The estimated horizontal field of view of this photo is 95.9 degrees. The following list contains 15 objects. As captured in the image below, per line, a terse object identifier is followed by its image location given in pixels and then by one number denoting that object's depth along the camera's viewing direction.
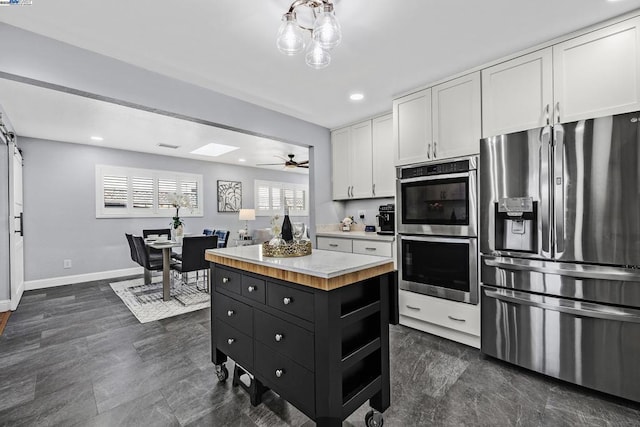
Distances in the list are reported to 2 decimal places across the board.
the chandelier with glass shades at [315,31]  1.57
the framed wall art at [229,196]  7.32
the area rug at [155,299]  3.60
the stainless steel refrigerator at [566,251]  1.82
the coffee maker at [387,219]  3.46
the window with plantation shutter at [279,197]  8.20
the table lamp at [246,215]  7.20
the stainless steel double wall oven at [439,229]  2.55
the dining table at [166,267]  4.10
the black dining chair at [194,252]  4.11
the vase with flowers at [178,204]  4.81
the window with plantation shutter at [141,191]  5.58
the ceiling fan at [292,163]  6.31
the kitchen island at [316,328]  1.37
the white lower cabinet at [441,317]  2.57
